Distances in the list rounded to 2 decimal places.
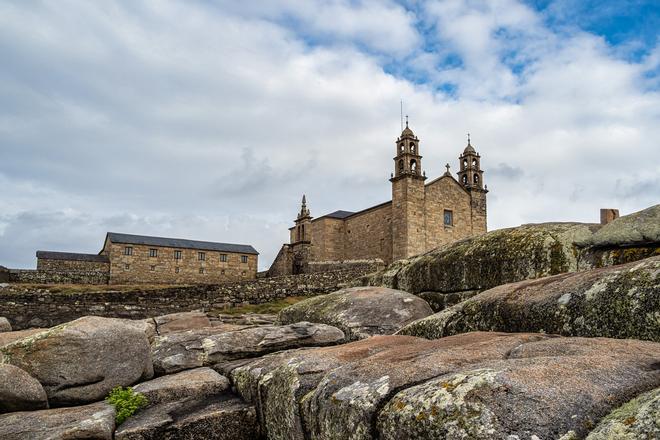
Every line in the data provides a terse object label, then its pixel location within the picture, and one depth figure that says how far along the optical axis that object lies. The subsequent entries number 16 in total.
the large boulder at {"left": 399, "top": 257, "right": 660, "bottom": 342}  5.13
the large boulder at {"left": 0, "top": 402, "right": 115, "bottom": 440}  6.40
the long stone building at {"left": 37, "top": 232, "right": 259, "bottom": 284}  58.94
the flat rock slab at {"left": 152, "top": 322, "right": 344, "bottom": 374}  9.47
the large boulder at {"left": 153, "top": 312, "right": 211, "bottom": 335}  14.52
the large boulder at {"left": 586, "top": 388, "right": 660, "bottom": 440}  2.72
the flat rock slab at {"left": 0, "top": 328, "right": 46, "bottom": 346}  9.35
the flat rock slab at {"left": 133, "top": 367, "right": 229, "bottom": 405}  7.90
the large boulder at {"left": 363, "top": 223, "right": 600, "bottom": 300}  8.87
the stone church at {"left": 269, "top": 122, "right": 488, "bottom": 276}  51.69
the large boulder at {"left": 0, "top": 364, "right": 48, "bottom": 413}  7.29
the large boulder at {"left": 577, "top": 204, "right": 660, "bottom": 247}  7.29
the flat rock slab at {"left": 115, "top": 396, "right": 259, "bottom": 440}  6.71
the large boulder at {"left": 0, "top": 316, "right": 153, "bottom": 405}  7.89
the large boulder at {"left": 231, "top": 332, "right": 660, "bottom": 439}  3.25
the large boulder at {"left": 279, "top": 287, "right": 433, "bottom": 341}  9.80
